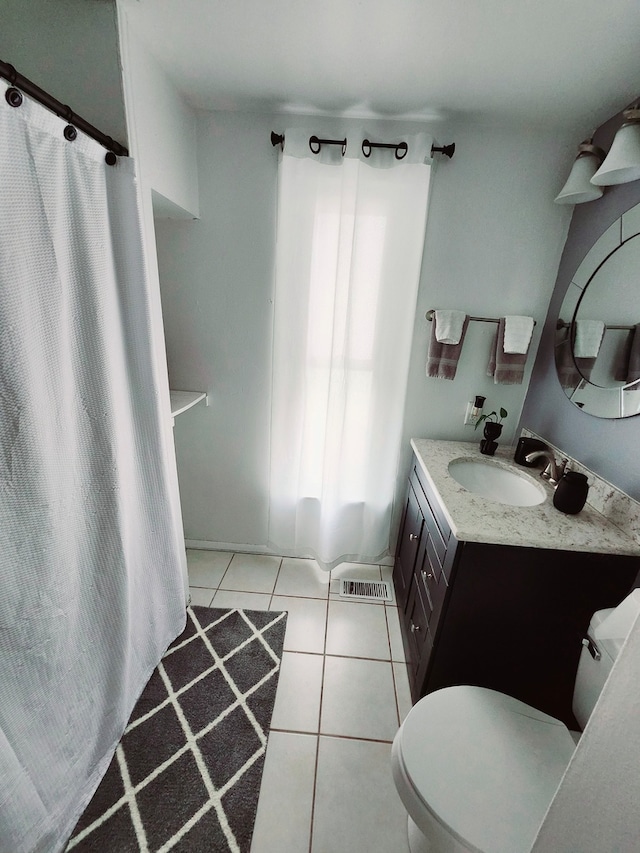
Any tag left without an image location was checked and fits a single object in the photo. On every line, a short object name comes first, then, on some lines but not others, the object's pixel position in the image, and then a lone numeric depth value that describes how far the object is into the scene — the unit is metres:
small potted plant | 1.65
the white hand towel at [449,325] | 1.65
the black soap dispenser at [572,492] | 1.15
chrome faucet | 1.39
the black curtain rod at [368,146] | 1.46
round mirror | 1.17
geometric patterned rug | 1.01
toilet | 0.73
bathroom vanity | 1.04
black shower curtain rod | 0.69
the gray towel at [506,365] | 1.67
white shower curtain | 0.79
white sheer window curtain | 1.55
